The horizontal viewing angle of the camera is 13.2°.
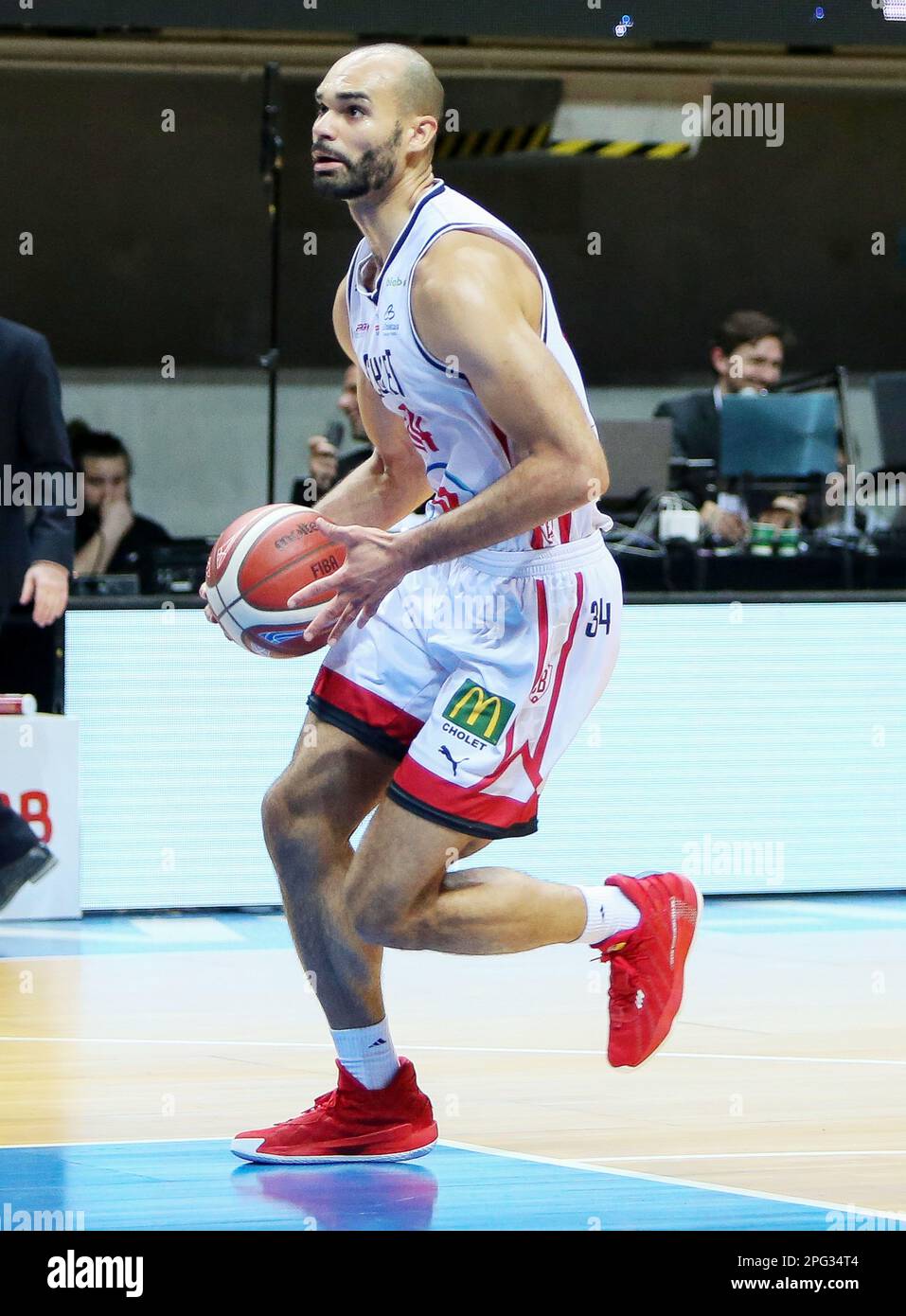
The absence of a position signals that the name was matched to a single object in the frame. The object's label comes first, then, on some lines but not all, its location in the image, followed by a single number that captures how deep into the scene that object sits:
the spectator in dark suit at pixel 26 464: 11.18
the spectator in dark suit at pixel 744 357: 15.93
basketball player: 6.38
